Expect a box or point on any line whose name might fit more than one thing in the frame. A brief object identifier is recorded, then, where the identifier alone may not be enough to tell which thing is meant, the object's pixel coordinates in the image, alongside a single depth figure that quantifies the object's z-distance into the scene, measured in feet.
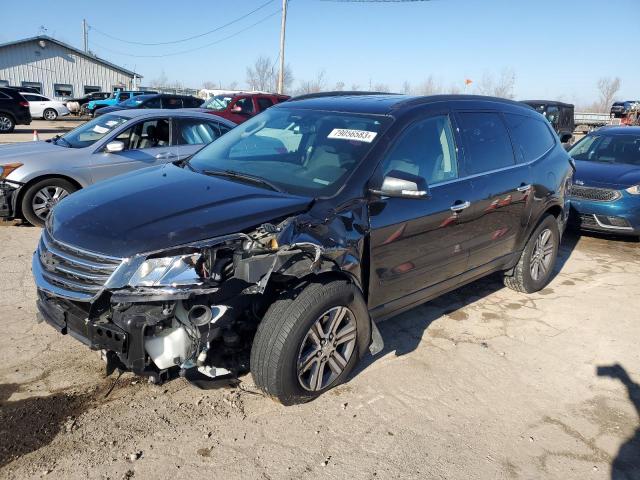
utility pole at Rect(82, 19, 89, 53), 213.25
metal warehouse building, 122.42
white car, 92.10
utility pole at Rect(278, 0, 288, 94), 90.59
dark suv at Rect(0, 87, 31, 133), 65.57
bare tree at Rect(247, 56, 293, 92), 245.65
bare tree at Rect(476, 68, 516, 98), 222.28
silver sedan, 21.16
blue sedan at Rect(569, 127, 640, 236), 23.54
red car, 48.44
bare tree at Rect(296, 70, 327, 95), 222.69
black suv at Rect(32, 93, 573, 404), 8.60
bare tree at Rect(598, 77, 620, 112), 260.01
